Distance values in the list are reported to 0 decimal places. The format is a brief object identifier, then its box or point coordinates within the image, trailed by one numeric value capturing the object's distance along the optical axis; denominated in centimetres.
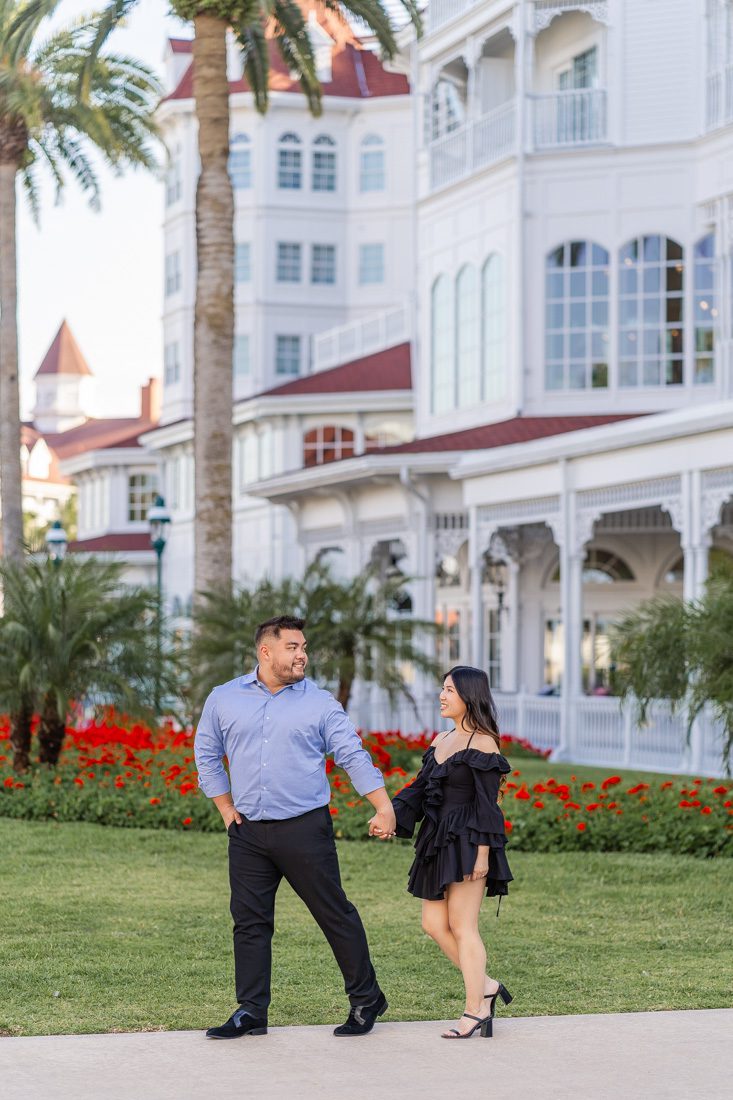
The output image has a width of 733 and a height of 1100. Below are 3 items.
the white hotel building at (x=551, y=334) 2484
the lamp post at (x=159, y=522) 2984
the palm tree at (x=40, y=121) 2786
